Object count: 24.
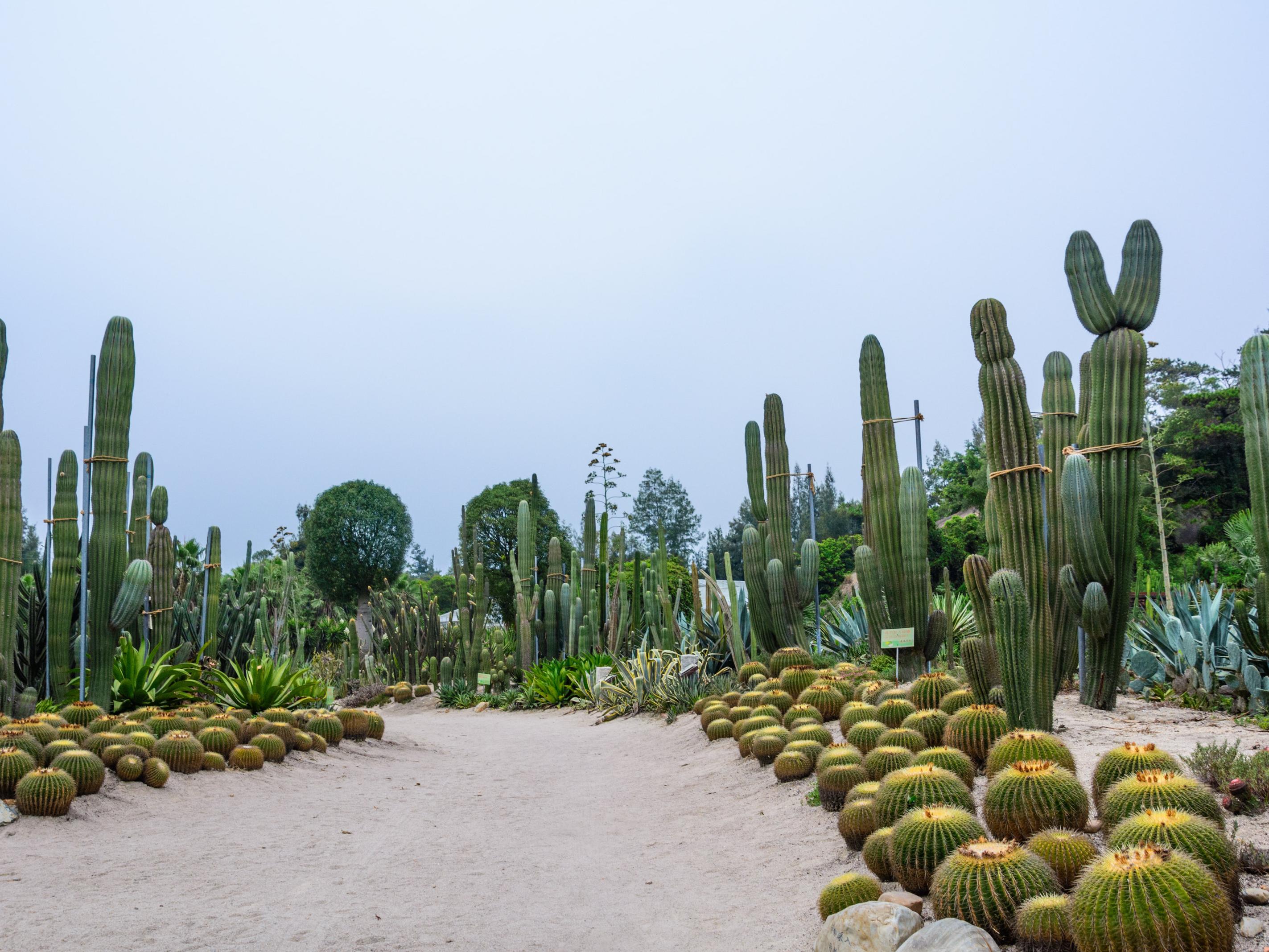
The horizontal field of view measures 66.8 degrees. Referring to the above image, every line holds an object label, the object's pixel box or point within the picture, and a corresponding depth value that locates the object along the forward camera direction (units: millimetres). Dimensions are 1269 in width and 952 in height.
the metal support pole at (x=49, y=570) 10102
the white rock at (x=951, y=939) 3471
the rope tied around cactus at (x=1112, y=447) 7410
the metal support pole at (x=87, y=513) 9414
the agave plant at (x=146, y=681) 10359
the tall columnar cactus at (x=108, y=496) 9781
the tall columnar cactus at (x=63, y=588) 9828
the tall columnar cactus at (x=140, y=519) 12938
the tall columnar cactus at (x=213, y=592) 12852
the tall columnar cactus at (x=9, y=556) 9469
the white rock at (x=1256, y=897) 3667
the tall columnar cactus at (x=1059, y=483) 7887
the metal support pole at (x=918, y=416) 10734
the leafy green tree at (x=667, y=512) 55938
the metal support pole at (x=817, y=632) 12578
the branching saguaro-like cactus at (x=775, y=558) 11773
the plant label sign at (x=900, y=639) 9062
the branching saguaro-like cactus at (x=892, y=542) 9742
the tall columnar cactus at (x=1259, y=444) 7492
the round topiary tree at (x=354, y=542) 29969
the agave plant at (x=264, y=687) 10898
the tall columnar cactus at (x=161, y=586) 11977
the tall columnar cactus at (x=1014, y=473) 6227
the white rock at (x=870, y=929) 3793
